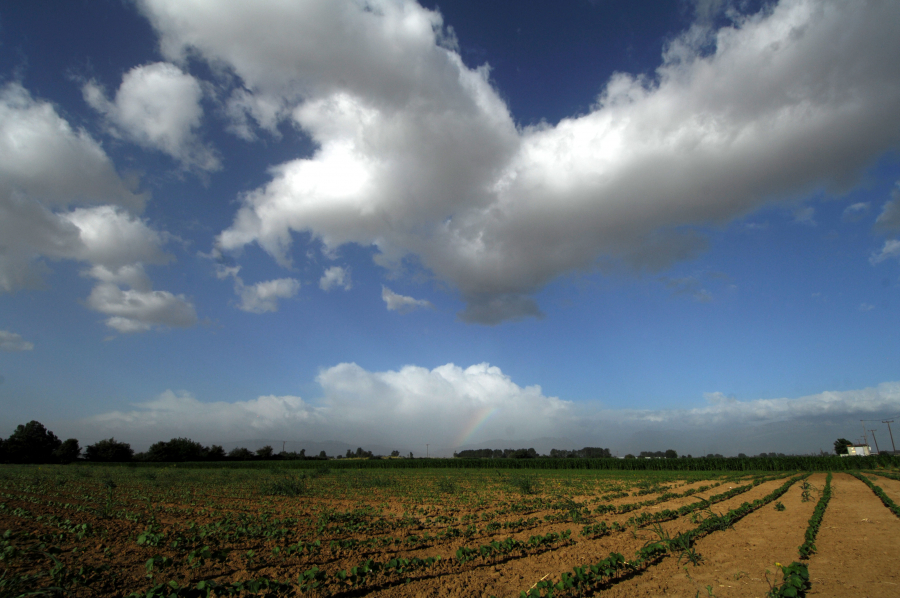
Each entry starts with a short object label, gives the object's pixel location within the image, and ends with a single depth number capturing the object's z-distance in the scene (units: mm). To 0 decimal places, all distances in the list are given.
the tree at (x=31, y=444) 90331
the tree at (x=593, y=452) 158125
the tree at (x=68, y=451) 94500
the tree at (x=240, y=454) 107550
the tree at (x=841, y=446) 135775
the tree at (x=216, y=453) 104962
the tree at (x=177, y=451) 100688
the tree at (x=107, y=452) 97562
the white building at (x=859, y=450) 98938
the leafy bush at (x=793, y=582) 6298
